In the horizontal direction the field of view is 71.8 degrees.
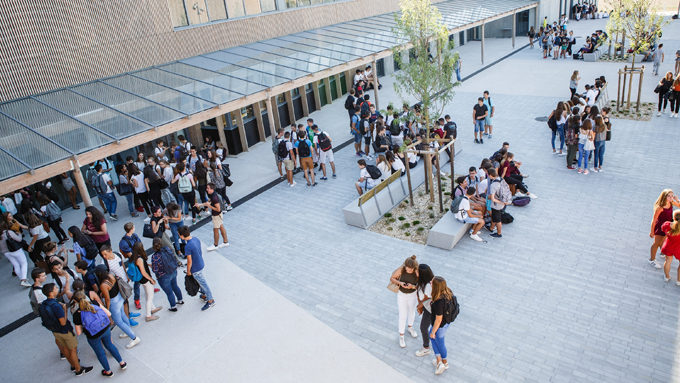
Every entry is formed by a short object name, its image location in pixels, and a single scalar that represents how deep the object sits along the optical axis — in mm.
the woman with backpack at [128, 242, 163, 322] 7332
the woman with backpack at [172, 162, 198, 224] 10672
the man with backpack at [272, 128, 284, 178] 12641
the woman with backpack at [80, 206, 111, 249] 9003
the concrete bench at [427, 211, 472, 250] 8984
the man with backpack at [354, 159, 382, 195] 10992
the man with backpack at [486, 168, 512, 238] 9023
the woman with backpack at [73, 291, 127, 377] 6223
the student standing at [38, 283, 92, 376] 6359
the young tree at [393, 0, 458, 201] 10156
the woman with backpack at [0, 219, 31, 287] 8980
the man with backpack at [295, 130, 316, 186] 12297
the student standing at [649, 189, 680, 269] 7402
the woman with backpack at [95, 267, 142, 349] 6758
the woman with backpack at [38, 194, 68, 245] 10211
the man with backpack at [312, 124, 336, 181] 12641
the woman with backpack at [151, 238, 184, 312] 7426
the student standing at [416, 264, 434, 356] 5938
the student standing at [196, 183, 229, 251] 9375
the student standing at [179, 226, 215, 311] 7473
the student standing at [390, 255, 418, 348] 6055
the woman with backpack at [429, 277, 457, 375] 5602
